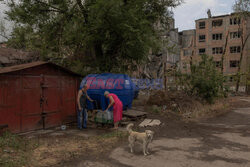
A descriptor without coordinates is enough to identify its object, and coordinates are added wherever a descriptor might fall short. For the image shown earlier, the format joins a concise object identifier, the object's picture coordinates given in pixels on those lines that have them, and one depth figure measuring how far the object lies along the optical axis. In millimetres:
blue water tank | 10430
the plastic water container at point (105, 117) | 9227
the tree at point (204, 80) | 13492
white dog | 5959
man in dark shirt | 9266
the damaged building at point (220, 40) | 40844
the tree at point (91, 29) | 11062
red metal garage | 7797
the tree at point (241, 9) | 26094
